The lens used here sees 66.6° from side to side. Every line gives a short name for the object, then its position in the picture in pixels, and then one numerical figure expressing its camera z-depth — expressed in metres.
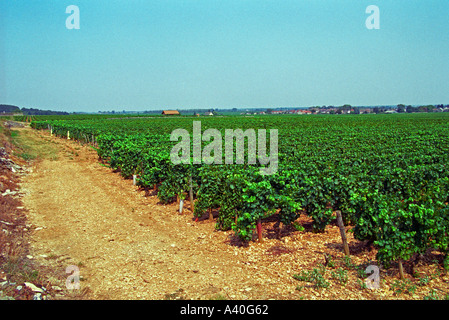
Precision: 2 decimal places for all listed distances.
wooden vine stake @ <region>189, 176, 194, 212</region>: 12.65
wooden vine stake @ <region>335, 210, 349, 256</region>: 8.36
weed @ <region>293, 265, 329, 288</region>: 6.91
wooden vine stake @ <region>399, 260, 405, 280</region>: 7.17
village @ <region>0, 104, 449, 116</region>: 168.12
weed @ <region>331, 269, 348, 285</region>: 7.11
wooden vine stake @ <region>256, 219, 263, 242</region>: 9.55
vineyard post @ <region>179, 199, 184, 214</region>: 12.36
